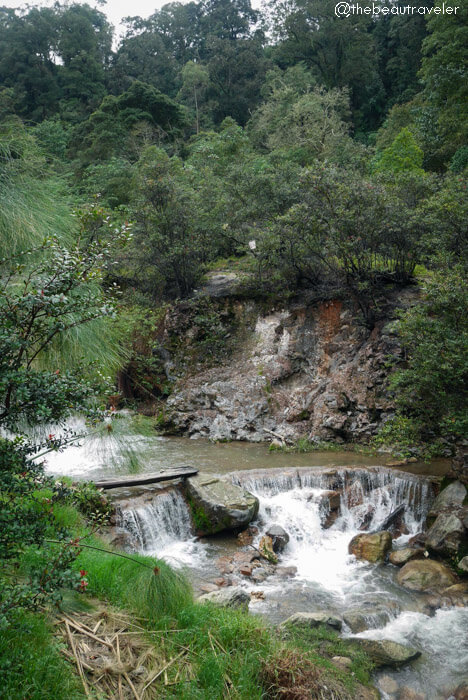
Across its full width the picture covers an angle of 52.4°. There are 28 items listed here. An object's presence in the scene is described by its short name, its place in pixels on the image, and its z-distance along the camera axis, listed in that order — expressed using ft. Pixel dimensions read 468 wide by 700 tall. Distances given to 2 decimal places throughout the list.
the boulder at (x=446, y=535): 25.91
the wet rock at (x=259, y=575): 24.75
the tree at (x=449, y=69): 51.21
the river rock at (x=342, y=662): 17.17
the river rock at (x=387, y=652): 18.25
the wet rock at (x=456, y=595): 22.39
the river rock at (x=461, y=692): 16.51
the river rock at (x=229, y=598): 18.86
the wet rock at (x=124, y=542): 25.91
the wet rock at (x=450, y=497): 28.25
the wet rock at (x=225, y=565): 25.40
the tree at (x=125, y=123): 94.27
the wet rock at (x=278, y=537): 28.37
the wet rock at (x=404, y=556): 26.08
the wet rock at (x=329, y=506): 31.24
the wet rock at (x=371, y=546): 27.04
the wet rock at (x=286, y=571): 25.72
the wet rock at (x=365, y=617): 20.47
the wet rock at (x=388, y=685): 16.88
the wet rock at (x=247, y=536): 28.60
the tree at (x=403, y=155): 61.41
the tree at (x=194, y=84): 125.80
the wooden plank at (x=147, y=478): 30.42
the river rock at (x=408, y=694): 16.69
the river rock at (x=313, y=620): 19.24
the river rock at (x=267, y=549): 27.09
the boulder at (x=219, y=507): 29.12
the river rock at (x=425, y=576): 23.73
